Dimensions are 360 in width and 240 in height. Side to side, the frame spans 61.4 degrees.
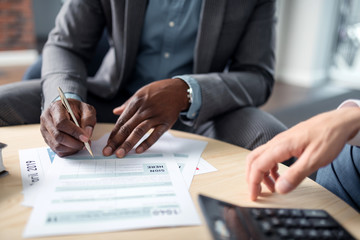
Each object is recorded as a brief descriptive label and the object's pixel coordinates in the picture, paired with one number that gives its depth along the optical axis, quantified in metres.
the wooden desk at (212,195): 0.40
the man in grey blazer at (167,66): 0.81
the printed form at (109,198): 0.41
